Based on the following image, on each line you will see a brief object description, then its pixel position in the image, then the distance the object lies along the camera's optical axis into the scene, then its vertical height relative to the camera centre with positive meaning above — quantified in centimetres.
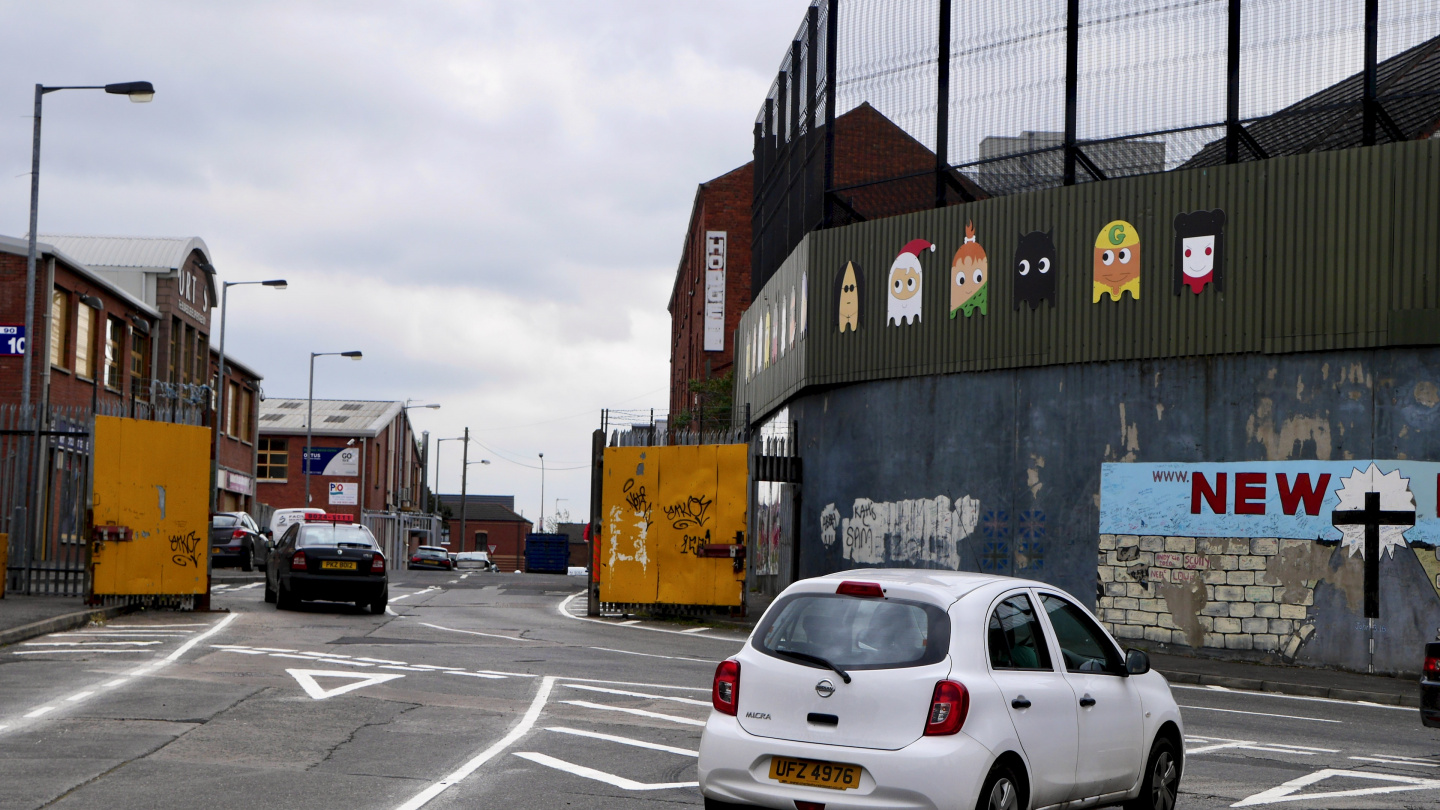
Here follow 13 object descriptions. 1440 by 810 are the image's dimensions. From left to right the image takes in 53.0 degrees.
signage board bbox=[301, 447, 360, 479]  7671 +146
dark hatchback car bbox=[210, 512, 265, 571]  3919 -150
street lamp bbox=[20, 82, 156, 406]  2491 +582
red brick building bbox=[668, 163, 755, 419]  4959 +805
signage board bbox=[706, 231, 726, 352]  4947 +772
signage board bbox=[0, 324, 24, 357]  3359 +329
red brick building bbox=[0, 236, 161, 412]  3703 +436
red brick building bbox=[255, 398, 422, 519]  7656 +176
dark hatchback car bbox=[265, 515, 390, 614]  2250 -125
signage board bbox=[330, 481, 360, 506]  7630 -24
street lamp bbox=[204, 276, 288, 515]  4033 +601
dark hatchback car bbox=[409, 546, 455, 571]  5912 -277
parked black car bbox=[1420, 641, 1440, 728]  1054 -128
